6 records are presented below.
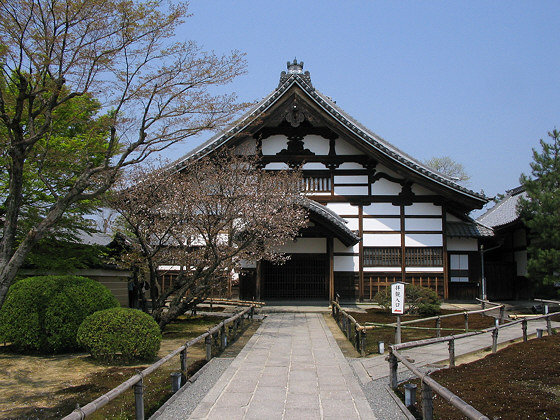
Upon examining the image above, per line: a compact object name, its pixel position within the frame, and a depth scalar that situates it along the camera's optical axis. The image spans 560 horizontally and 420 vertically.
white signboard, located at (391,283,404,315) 10.98
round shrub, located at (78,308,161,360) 9.49
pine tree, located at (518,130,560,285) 17.98
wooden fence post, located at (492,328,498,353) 10.34
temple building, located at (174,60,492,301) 21.34
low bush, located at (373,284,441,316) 17.05
